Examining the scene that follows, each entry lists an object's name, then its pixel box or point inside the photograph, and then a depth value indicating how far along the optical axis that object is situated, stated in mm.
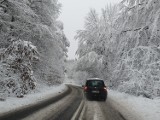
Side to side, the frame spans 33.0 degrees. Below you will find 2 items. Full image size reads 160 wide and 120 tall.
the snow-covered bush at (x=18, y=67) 17250
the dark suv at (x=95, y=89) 21453
